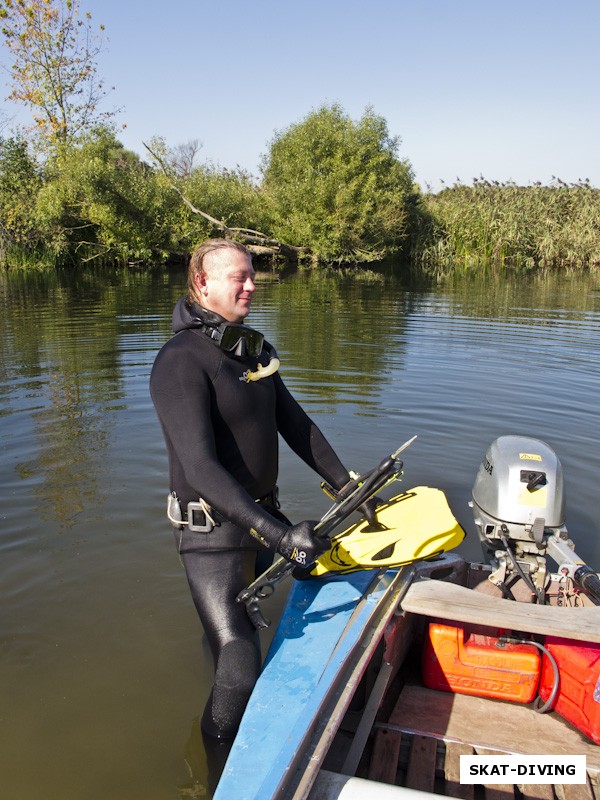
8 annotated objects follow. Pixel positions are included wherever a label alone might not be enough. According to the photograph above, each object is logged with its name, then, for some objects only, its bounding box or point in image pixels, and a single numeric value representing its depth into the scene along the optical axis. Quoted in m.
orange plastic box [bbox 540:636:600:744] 2.54
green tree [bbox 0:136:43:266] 27.48
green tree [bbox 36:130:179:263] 28.78
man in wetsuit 2.52
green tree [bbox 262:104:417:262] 31.03
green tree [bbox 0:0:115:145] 31.20
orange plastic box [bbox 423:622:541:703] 2.81
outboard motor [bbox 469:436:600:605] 3.40
